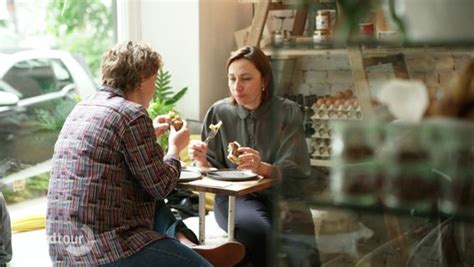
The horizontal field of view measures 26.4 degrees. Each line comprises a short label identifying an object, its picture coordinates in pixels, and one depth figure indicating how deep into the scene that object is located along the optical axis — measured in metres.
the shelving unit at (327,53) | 1.78
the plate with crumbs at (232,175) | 3.40
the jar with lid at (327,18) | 1.71
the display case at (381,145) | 1.69
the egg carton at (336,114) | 1.89
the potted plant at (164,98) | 4.16
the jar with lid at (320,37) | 1.78
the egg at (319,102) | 2.05
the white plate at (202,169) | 3.55
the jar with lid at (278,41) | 1.87
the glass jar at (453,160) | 1.71
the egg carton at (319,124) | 1.99
